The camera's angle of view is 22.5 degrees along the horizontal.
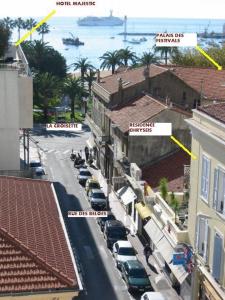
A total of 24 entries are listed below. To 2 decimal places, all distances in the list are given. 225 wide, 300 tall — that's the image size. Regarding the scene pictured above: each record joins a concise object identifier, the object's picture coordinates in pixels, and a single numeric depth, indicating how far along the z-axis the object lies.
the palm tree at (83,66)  108.25
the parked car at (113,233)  41.37
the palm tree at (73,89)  92.06
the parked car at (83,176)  58.09
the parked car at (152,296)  30.56
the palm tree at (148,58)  105.14
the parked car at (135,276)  33.75
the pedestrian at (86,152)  68.43
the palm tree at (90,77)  102.19
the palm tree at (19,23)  173.81
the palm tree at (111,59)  106.94
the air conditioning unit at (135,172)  42.41
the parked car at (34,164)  60.61
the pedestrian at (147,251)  39.83
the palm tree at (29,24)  174.85
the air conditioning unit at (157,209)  35.54
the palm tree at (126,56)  108.12
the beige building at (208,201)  25.73
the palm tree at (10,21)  170.56
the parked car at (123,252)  37.41
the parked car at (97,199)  49.84
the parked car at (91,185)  54.28
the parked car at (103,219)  44.52
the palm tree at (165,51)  104.22
